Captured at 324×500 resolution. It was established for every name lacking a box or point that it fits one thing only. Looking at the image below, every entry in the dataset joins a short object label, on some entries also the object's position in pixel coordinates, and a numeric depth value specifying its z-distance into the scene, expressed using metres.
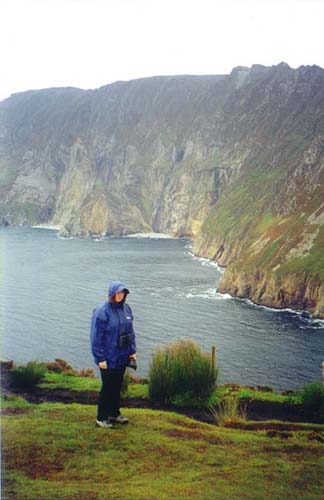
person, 9.88
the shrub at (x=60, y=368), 17.65
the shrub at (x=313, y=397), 13.50
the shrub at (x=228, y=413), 11.80
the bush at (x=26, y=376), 14.99
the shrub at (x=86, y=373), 18.33
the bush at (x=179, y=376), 13.56
